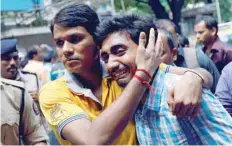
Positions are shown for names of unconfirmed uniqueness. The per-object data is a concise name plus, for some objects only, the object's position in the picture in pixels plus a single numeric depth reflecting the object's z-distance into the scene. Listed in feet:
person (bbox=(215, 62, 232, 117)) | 8.43
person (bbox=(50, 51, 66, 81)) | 19.04
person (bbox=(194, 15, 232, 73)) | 14.42
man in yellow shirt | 5.36
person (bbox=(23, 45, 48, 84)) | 19.91
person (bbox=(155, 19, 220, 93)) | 11.74
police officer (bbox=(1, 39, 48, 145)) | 9.00
